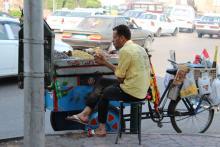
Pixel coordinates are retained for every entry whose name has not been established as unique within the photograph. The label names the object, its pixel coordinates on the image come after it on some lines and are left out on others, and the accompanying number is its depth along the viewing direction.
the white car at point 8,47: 14.44
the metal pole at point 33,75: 4.97
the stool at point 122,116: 7.70
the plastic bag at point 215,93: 9.23
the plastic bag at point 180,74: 8.95
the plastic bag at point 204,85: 9.11
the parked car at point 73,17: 40.45
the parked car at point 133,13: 47.46
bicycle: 8.78
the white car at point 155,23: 45.84
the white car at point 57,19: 41.92
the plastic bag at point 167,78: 9.23
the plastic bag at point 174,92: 9.02
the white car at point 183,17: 55.83
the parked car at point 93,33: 24.60
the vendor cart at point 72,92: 7.94
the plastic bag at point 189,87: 8.98
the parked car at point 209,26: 46.35
